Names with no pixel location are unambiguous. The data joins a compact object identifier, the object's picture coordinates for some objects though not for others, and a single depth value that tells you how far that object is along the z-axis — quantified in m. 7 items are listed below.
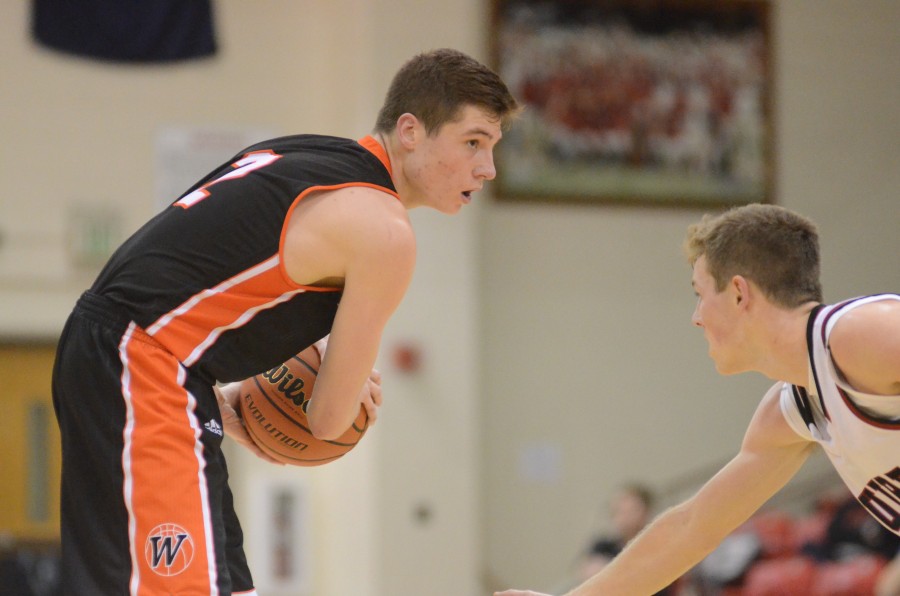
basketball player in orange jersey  5.05
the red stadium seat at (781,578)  15.96
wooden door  18.42
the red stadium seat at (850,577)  15.08
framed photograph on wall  20.41
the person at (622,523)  15.56
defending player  5.36
